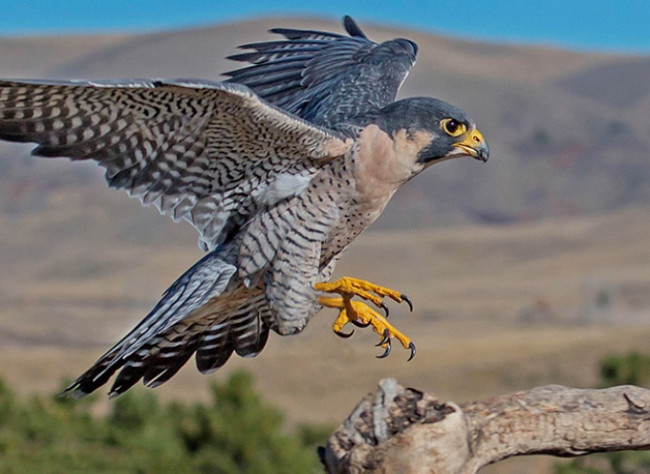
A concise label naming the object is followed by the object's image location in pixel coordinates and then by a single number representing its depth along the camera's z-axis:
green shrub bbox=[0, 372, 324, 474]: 18.47
